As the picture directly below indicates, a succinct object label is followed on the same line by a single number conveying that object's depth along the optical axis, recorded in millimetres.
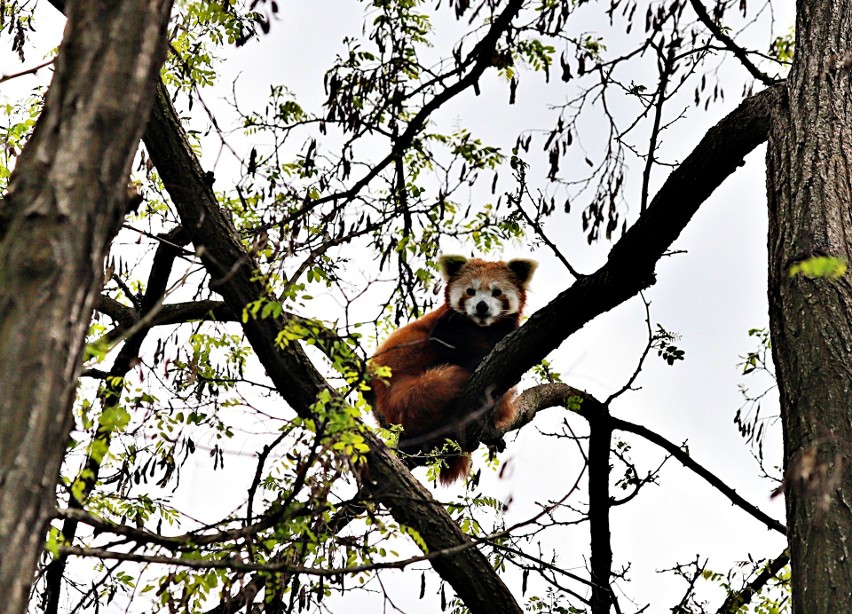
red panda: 12617
